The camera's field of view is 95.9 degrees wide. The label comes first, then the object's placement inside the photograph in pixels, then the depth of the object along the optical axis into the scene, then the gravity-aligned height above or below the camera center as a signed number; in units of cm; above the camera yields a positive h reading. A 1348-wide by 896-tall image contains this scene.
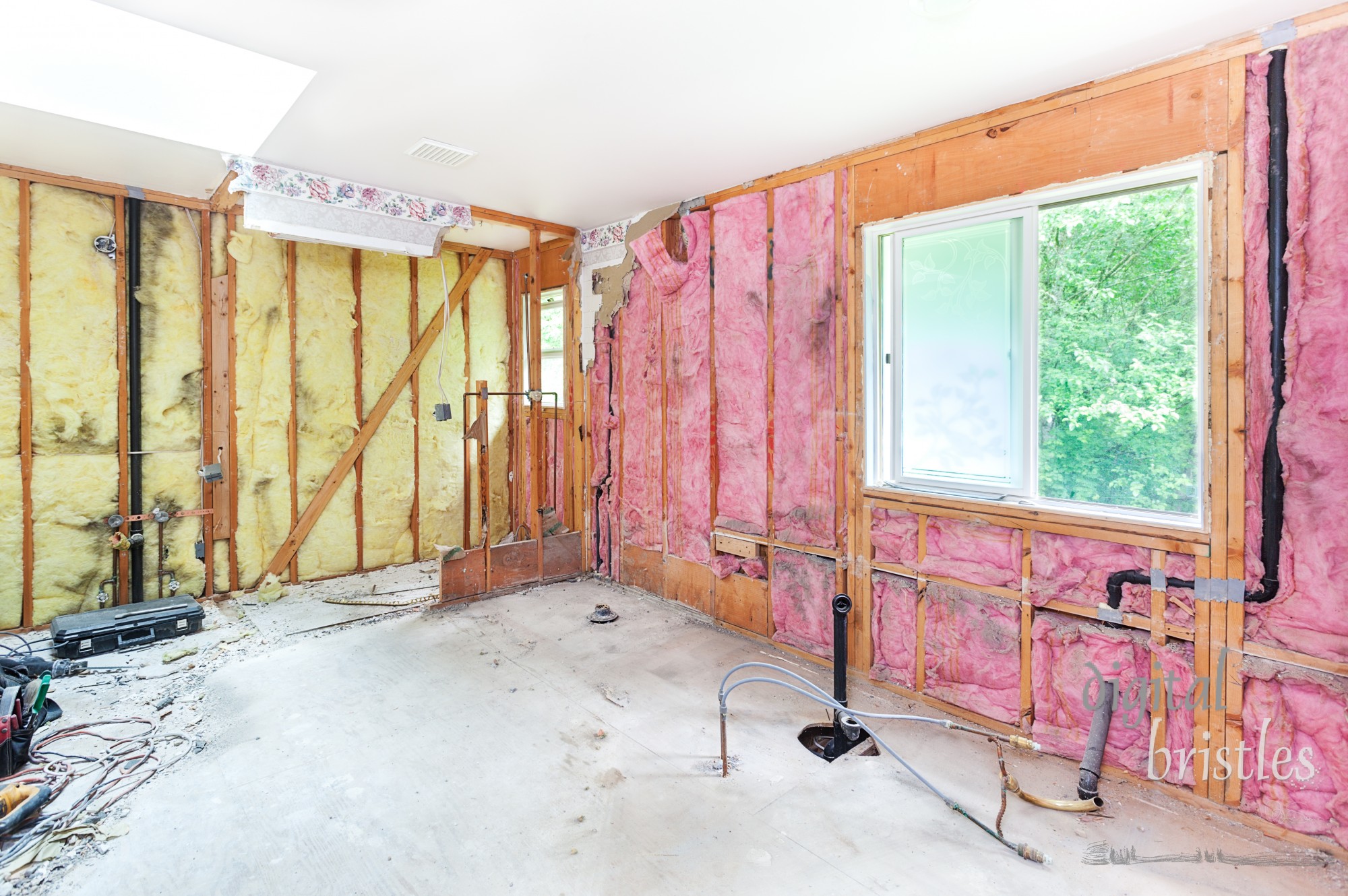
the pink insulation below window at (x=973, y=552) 255 -49
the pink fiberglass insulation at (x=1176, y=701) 214 -93
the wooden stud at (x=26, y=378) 343 +38
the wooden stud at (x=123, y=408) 371 +23
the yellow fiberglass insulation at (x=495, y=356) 530 +76
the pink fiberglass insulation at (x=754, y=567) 356 -75
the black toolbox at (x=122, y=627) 319 -100
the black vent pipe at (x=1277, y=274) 195 +54
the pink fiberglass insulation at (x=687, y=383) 381 +38
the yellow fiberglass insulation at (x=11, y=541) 346 -55
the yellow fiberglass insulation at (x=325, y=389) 444 +41
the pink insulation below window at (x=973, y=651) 256 -92
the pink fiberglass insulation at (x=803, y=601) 322 -87
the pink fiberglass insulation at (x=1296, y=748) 189 -99
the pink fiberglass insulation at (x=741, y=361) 349 +48
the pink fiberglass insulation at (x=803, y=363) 315 +42
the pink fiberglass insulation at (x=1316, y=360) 187 +25
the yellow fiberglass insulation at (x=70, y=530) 357 -51
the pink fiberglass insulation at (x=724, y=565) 371 -76
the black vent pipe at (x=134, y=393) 376 +32
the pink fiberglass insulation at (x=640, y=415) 421 +19
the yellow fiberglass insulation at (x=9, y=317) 340 +72
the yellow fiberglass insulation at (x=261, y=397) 417 +32
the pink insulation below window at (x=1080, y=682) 225 -95
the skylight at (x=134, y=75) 216 +151
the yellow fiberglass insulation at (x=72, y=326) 352 +71
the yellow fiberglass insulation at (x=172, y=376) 385 +44
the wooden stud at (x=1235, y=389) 201 +17
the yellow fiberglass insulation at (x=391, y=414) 474 +24
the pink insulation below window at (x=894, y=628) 287 -90
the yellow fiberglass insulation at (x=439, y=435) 503 +7
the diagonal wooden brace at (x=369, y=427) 440 +13
